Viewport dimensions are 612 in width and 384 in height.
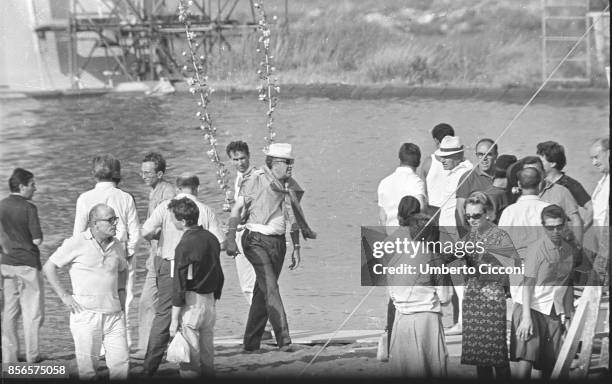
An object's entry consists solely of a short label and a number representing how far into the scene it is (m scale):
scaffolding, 58.60
